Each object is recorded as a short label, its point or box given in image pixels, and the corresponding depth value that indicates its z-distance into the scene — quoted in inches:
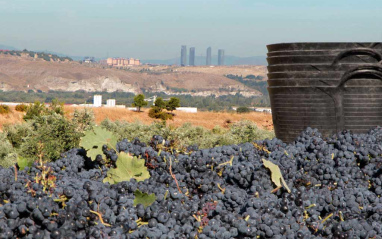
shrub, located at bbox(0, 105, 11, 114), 1663.4
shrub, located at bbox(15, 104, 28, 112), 2007.9
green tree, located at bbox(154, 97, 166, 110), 2410.2
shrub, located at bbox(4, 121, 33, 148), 407.5
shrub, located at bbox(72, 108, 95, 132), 260.1
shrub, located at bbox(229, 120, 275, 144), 286.4
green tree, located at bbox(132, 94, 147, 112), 2635.3
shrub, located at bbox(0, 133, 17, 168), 257.0
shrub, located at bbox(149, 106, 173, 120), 2289.9
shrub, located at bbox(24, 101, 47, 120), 1098.5
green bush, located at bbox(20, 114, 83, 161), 207.9
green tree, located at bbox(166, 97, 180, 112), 2485.9
